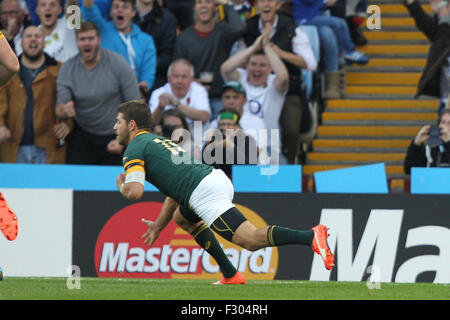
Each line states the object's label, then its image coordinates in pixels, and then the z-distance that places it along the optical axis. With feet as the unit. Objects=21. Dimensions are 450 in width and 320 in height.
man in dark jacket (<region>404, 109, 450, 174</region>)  44.62
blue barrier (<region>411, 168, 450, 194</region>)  42.83
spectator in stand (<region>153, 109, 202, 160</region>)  45.52
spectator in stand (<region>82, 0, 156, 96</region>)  49.21
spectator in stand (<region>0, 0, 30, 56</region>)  51.01
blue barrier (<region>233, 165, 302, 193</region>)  43.29
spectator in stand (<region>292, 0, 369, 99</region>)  52.47
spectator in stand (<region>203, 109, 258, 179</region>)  43.73
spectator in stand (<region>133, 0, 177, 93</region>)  51.01
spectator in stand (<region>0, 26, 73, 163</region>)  47.67
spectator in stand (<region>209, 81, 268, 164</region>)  47.34
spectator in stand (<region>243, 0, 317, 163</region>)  48.80
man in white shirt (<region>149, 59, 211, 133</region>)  47.60
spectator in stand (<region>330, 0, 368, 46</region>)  54.75
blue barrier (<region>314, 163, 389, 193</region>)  43.60
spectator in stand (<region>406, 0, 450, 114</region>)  49.73
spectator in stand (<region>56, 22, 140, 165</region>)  46.80
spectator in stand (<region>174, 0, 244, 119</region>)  49.90
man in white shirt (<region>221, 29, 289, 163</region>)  48.24
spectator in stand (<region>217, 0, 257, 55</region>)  50.19
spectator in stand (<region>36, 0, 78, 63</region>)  49.21
